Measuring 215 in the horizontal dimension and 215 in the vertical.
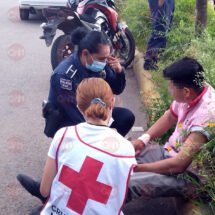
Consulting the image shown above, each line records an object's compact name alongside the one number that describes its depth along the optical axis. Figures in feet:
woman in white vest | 8.88
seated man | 11.10
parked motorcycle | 23.21
